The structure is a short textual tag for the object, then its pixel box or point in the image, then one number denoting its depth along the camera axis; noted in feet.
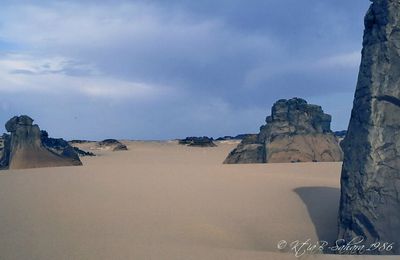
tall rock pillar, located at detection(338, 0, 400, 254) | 19.56
